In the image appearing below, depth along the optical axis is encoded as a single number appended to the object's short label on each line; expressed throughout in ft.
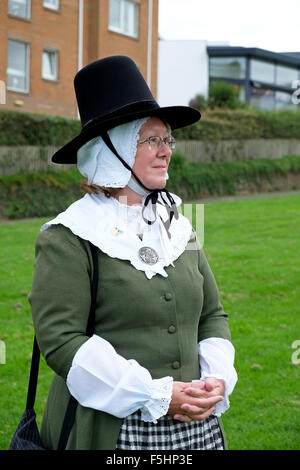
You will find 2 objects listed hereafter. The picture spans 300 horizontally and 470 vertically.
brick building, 66.49
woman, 7.52
